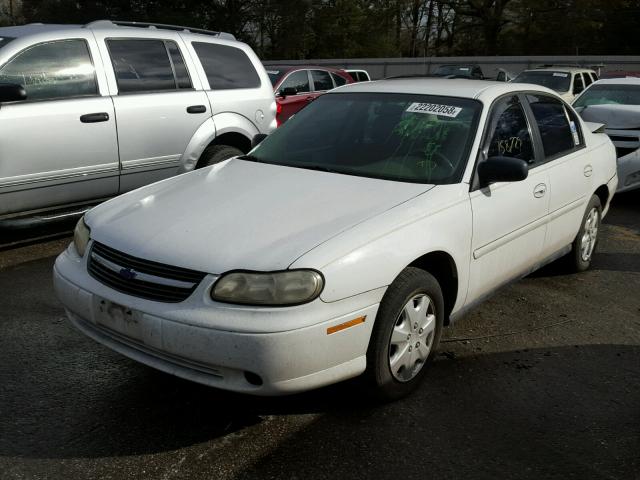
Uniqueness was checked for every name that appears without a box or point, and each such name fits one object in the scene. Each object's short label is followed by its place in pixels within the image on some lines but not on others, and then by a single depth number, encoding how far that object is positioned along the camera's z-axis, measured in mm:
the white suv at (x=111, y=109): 5266
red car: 12727
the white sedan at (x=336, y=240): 2787
